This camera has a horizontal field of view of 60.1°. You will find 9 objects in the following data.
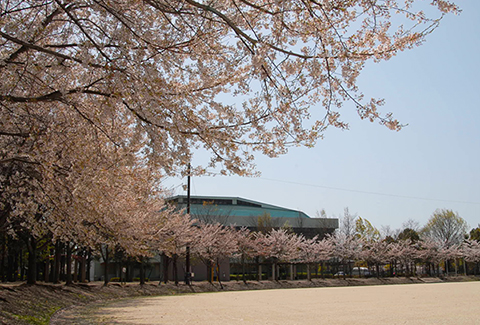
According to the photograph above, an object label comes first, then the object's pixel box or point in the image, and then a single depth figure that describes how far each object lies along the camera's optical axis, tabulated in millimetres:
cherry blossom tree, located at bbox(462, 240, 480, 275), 47788
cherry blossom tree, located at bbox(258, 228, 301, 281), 35781
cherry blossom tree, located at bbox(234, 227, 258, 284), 33719
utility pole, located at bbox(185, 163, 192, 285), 26644
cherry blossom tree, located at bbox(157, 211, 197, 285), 21344
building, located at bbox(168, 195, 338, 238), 46469
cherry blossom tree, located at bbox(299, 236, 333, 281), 38750
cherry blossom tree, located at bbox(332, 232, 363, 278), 40875
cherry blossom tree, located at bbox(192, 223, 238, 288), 29125
